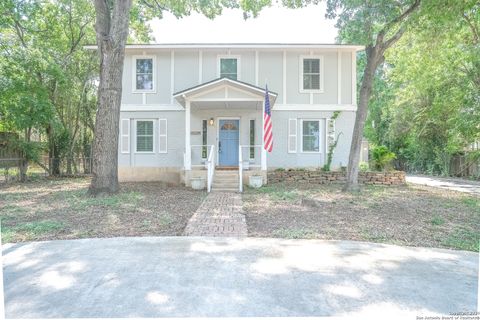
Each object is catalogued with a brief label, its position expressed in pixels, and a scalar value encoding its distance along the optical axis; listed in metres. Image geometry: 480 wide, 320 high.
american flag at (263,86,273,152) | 10.43
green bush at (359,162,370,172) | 13.93
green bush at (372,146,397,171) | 14.83
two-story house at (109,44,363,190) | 14.02
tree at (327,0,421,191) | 9.36
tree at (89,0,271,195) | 9.48
